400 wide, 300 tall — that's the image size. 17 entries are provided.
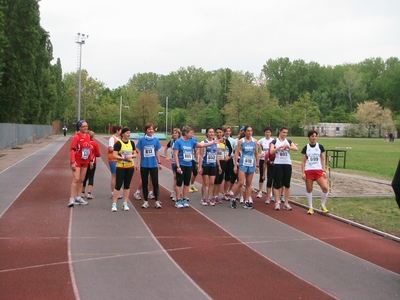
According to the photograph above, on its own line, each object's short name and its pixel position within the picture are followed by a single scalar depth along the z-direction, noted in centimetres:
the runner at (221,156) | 1186
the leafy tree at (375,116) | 10219
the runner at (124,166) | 1016
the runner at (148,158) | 1060
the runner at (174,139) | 1215
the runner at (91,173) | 1141
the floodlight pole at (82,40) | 5534
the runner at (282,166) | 1101
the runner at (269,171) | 1180
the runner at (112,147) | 1134
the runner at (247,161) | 1102
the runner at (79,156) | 1049
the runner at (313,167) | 1073
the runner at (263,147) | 1196
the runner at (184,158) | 1088
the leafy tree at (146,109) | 9181
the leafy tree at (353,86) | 11888
